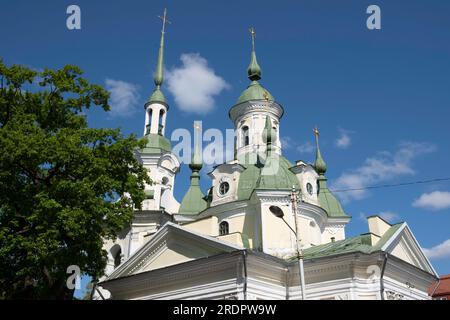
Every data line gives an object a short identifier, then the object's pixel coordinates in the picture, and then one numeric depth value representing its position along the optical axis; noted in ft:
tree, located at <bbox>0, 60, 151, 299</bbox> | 53.21
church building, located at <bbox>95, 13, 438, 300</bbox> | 67.92
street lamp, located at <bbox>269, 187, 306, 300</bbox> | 55.29
